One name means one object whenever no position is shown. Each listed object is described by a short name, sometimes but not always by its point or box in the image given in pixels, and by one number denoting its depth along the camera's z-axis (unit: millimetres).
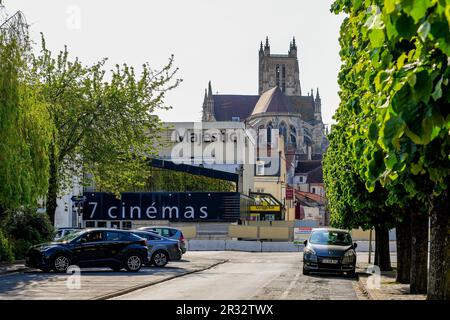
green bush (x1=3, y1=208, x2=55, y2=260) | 34344
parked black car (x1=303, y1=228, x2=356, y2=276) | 29656
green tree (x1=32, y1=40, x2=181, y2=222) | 37875
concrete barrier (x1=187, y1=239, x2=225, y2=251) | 61816
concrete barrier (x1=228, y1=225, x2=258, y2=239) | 68125
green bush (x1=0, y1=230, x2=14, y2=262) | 31403
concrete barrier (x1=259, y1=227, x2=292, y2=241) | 68919
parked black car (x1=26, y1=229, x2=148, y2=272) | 27359
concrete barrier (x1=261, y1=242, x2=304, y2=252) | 62288
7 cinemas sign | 73375
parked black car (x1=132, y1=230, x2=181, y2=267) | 32906
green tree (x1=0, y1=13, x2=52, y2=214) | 28109
